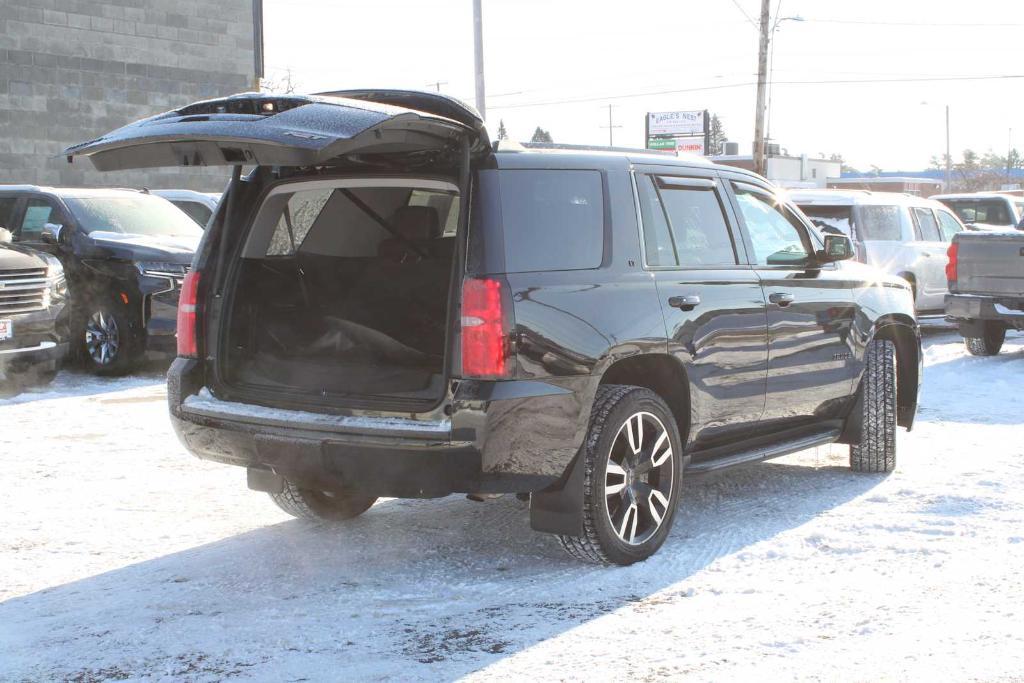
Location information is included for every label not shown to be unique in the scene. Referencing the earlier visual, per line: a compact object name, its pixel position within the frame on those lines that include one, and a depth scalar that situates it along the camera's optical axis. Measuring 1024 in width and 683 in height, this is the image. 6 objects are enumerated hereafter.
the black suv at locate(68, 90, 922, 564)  4.90
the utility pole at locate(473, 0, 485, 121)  26.93
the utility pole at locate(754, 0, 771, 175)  36.75
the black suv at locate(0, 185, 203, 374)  11.92
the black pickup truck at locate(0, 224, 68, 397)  10.52
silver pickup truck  13.28
